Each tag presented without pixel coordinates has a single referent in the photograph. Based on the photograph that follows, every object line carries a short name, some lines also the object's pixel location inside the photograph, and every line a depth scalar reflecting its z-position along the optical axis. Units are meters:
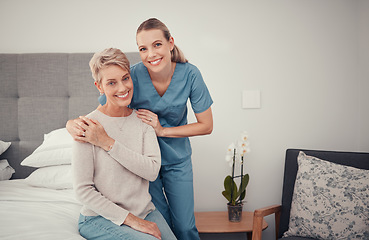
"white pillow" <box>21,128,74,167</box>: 1.83
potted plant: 2.04
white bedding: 1.14
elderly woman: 1.19
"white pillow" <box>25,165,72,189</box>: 1.77
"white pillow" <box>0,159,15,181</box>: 1.98
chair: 1.79
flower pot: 2.04
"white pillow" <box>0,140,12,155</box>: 2.03
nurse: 1.60
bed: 2.13
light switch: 2.33
